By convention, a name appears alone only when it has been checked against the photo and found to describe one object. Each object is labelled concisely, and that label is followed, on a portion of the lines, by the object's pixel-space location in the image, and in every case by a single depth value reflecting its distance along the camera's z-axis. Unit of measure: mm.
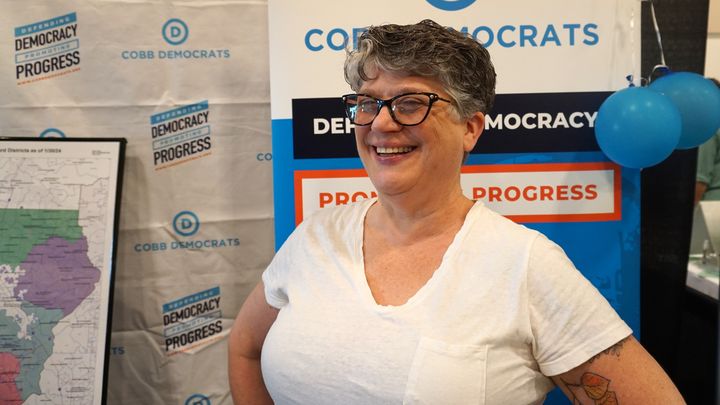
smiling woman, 1177
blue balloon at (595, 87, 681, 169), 1596
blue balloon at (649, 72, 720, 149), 1693
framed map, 2014
